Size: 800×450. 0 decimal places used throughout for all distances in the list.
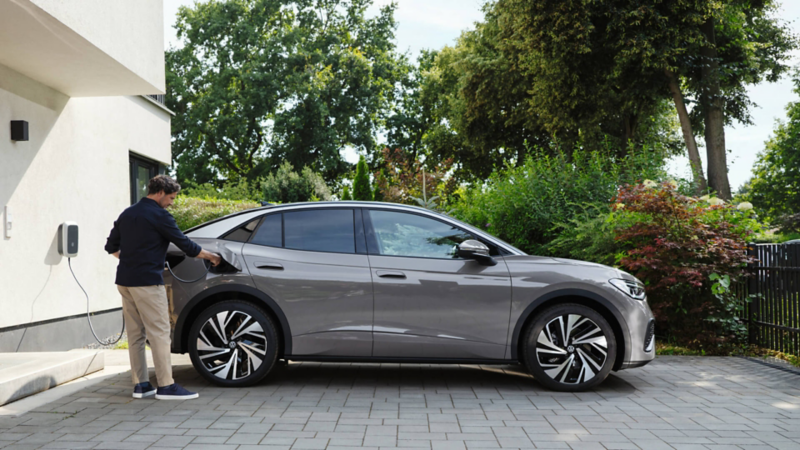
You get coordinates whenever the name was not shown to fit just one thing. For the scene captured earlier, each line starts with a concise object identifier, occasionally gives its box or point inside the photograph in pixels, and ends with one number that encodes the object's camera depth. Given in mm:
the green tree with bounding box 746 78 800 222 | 45188
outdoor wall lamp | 7570
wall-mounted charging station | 8434
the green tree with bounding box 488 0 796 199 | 16656
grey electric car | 5863
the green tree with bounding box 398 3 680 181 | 20442
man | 5500
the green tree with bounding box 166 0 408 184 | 36156
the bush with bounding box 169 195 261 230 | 15289
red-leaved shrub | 8234
